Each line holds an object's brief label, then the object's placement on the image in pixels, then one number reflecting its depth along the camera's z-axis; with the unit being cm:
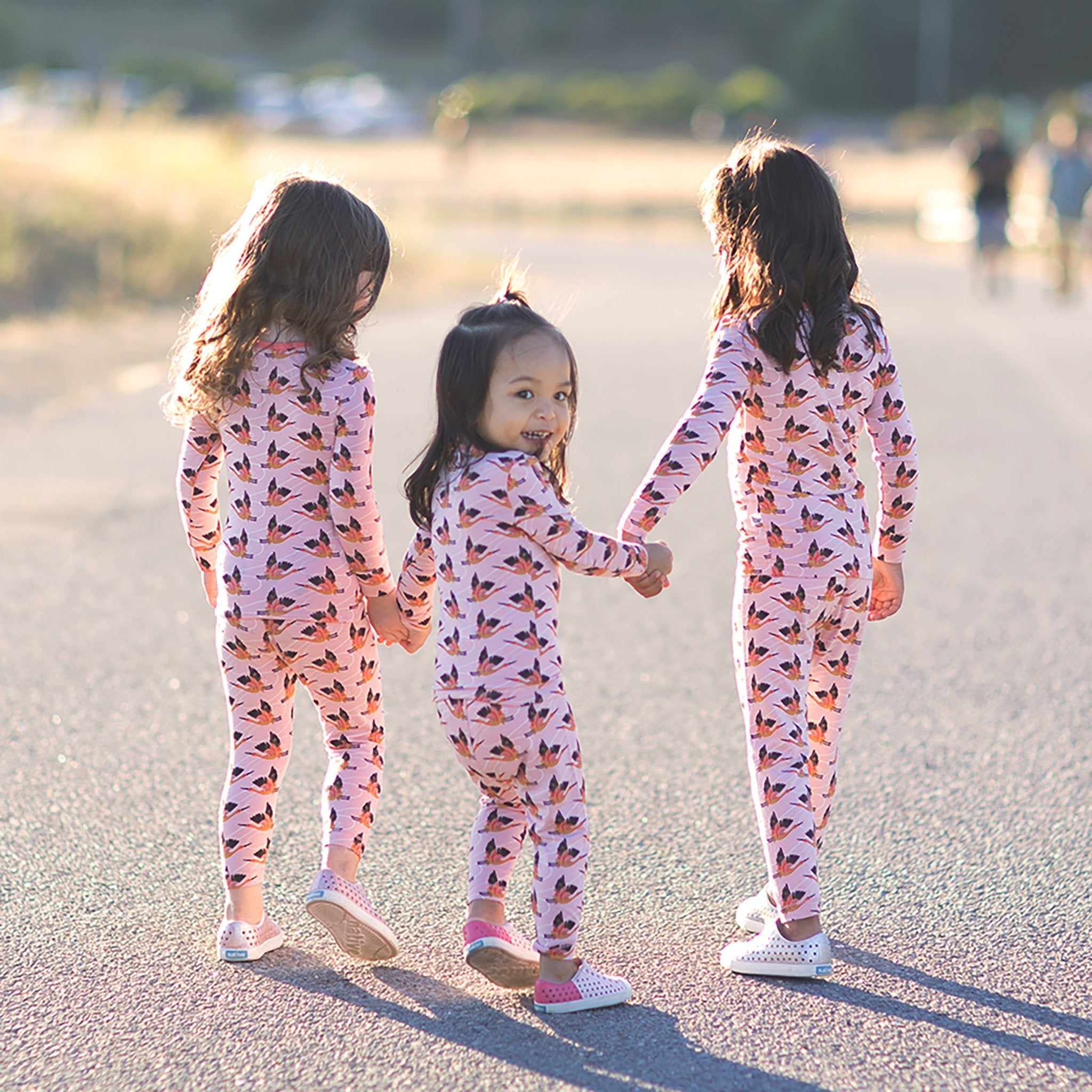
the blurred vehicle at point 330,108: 5709
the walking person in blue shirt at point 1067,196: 1870
